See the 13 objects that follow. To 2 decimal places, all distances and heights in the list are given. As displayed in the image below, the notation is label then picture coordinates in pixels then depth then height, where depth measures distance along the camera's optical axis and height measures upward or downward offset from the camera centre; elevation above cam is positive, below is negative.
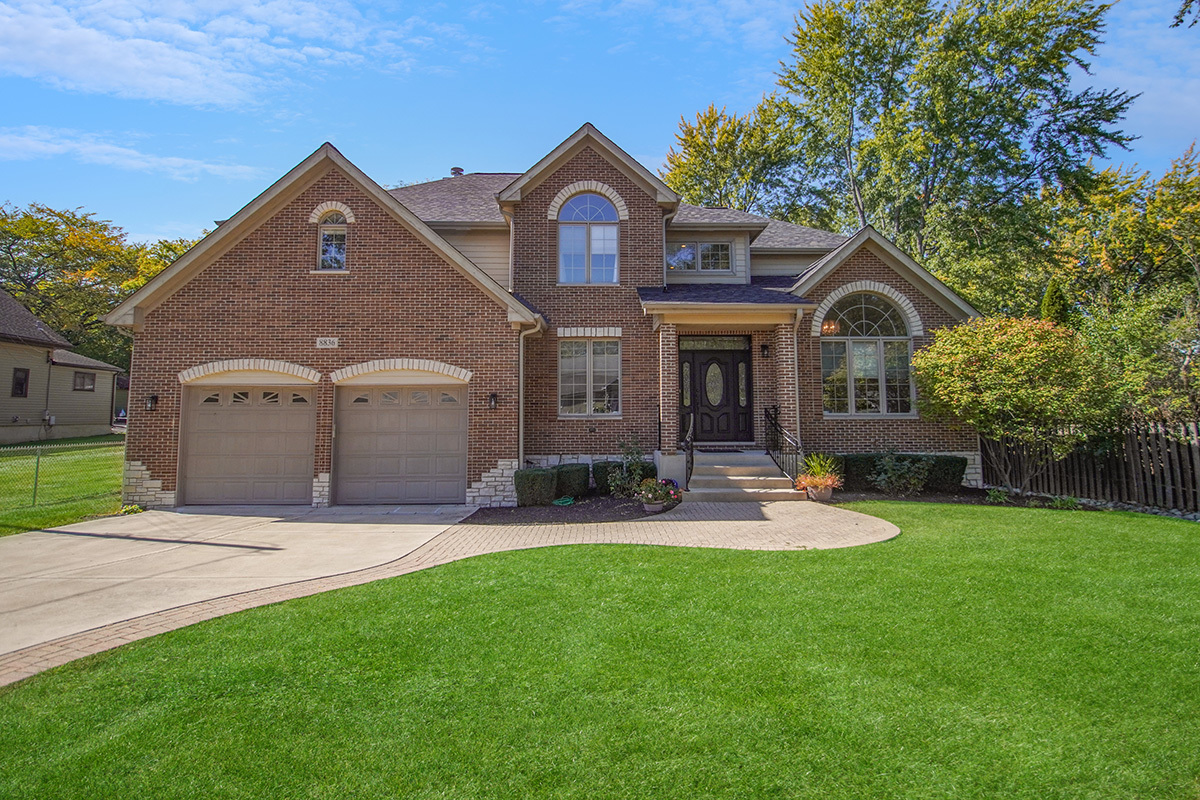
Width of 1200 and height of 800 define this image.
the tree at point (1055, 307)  18.08 +4.05
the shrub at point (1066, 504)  10.57 -1.21
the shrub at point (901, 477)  12.25 -0.84
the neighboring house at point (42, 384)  24.42 +2.31
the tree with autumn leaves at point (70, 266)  35.19 +10.50
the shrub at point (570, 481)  11.95 -0.92
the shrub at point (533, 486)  11.45 -0.99
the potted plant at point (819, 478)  11.35 -0.83
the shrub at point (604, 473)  12.38 -0.79
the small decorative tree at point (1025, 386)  10.71 +0.96
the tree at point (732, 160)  29.00 +14.00
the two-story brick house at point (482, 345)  11.81 +1.97
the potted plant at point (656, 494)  10.79 -1.09
